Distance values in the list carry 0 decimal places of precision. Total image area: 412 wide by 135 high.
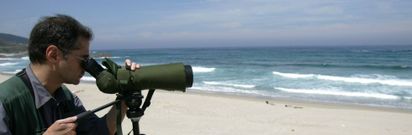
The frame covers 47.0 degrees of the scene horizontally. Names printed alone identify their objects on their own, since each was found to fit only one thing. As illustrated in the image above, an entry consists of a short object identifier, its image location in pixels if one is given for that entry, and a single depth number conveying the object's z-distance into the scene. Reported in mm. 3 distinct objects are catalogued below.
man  1513
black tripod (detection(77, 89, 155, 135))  1716
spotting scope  1659
